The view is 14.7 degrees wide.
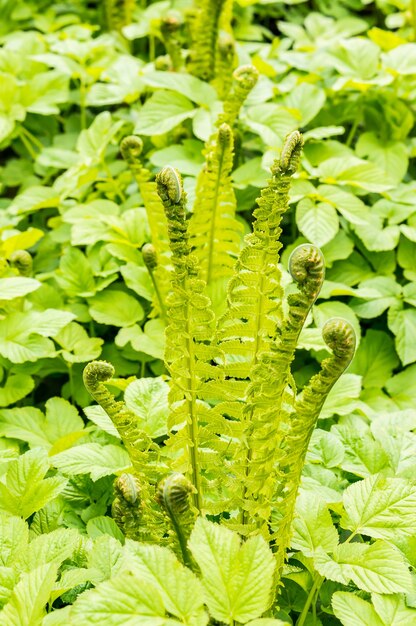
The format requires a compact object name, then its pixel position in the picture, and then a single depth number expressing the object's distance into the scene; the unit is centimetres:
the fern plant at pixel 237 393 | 173
